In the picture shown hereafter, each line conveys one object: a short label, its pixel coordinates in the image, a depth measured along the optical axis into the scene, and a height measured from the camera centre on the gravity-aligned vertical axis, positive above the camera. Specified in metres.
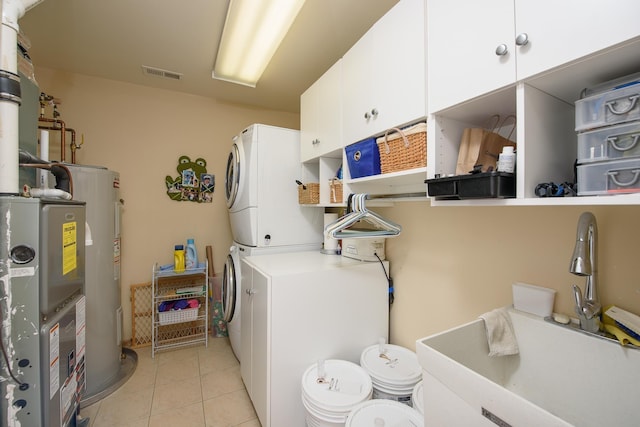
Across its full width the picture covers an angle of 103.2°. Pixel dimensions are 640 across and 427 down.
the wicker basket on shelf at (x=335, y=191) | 1.70 +0.15
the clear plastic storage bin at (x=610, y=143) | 0.63 +0.17
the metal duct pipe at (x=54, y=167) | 1.11 +0.24
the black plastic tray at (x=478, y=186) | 0.77 +0.08
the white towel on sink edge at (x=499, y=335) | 1.04 -0.52
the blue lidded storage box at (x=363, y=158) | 1.38 +0.31
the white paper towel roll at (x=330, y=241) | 2.14 -0.25
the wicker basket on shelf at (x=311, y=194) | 2.02 +0.15
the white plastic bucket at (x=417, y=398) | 1.21 -0.92
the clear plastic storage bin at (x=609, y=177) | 0.62 +0.08
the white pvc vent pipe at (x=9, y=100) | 0.95 +0.44
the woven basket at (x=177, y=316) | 2.65 -1.09
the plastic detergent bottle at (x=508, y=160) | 0.80 +0.16
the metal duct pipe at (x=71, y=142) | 2.16 +0.67
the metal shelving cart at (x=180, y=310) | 2.68 -1.03
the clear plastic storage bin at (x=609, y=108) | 0.63 +0.27
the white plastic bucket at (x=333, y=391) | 1.23 -0.93
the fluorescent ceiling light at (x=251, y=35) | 1.57 +1.30
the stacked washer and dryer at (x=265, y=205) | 2.19 +0.07
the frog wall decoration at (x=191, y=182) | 3.00 +0.38
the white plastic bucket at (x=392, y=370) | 1.36 -0.92
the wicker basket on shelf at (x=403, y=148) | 1.08 +0.29
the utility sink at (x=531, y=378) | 0.70 -0.56
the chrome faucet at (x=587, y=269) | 0.81 -0.19
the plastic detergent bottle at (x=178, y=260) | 2.77 -0.51
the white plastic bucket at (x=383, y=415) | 1.14 -0.95
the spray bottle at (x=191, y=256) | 2.87 -0.48
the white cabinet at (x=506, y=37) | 0.61 +0.50
